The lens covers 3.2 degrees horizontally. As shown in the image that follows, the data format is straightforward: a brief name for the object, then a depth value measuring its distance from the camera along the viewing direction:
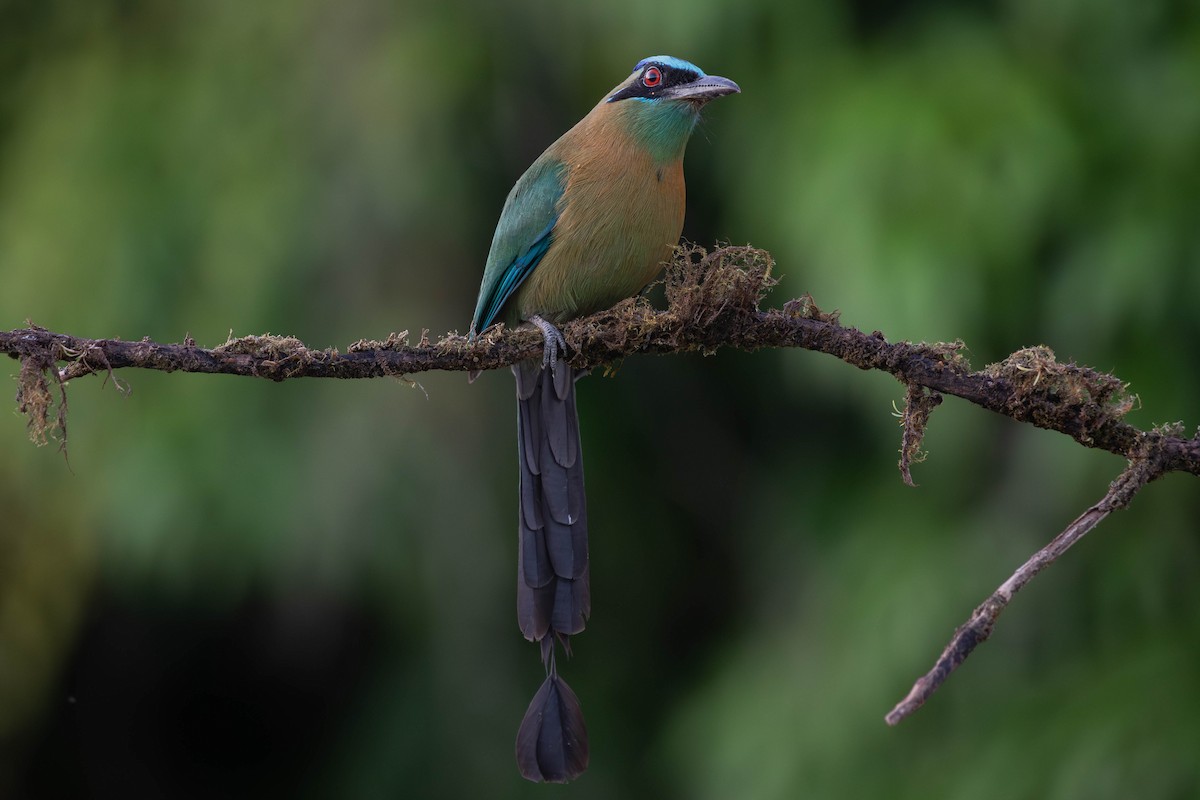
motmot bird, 10.28
